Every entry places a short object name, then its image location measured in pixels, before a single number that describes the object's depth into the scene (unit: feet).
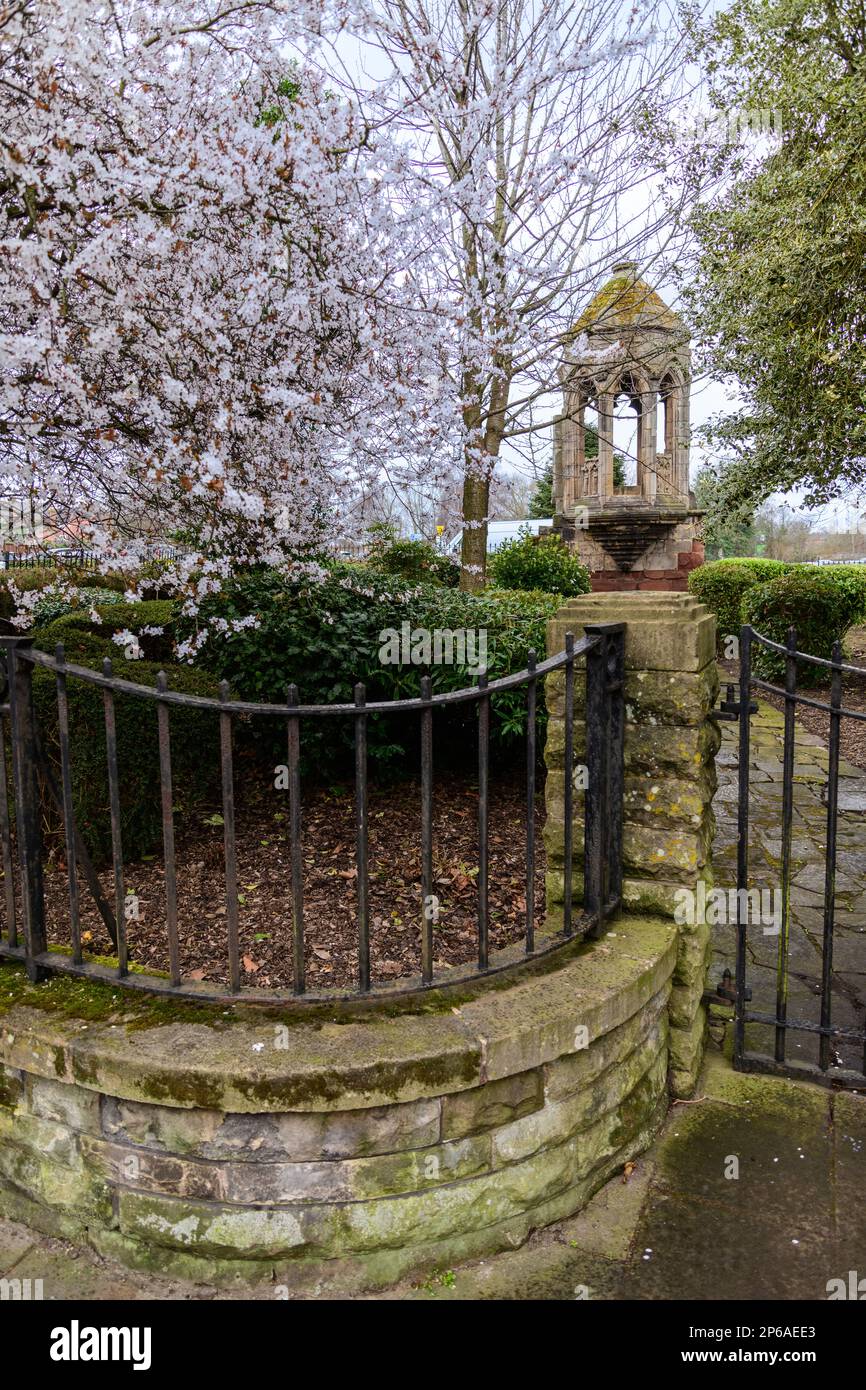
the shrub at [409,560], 33.42
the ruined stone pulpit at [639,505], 52.85
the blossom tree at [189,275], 9.96
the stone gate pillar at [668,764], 9.02
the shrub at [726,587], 46.44
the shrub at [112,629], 14.83
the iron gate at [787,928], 8.82
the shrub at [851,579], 39.02
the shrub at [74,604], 23.88
